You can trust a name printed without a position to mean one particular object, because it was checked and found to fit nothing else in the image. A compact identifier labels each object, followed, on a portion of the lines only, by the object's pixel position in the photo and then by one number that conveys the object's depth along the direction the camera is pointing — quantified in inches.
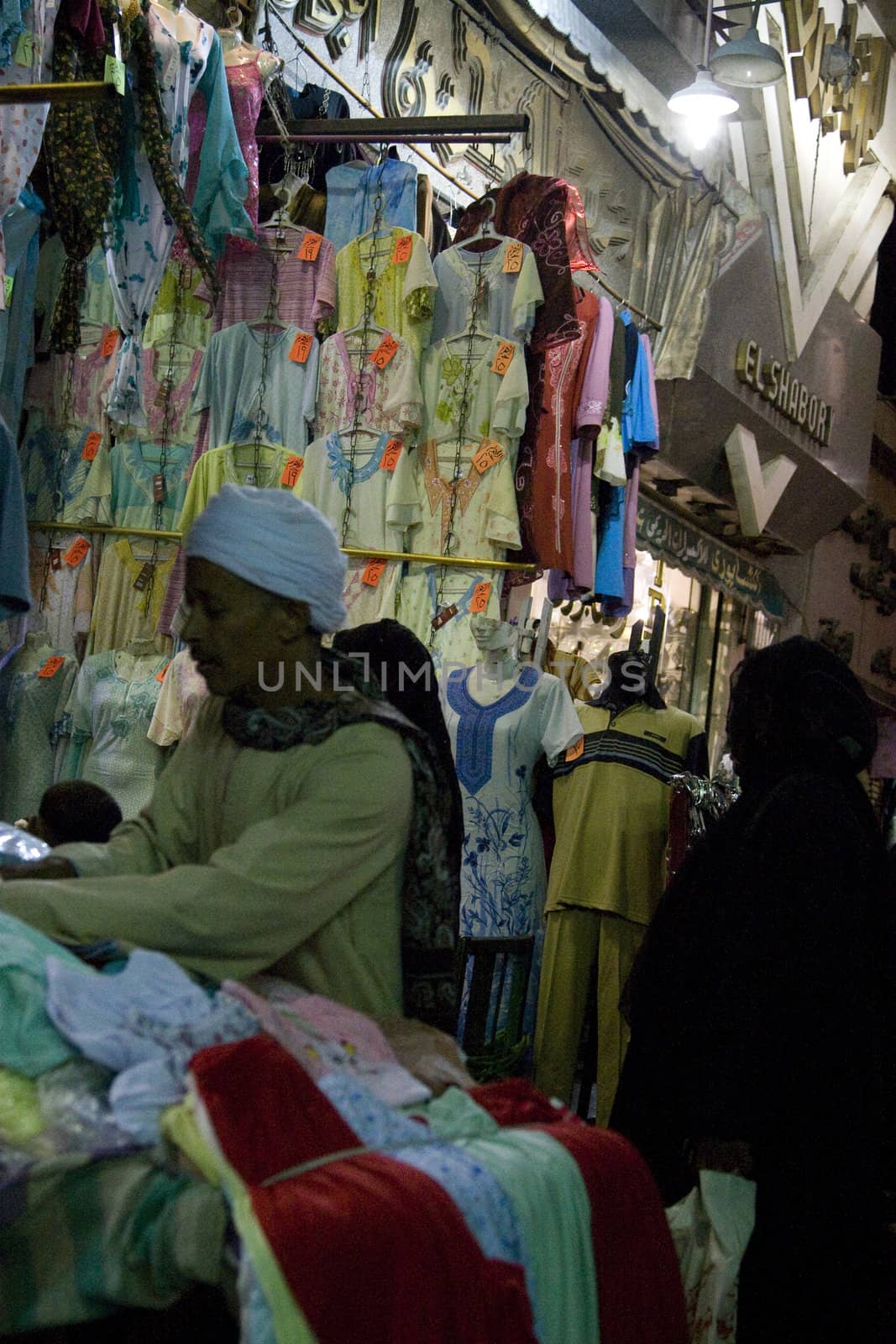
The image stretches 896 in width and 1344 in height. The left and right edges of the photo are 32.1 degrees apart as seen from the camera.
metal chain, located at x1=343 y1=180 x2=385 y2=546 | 225.9
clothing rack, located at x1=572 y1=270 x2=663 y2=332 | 241.1
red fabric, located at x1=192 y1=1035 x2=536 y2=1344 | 73.3
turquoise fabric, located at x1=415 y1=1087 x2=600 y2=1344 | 85.0
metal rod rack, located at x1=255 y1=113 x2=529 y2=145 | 209.6
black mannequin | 229.3
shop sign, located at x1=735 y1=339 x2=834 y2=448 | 385.4
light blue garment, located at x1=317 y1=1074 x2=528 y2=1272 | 82.0
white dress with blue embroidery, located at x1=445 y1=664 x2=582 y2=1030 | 220.4
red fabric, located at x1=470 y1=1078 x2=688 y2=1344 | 91.0
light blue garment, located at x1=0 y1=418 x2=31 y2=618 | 139.9
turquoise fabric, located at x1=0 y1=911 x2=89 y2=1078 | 77.0
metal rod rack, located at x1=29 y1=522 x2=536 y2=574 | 219.9
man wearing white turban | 88.5
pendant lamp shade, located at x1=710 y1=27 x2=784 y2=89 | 346.9
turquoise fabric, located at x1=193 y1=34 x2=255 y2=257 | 191.6
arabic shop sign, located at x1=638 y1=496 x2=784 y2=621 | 383.6
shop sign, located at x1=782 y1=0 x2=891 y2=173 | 432.5
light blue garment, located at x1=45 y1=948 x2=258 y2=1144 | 76.8
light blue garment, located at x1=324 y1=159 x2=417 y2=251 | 231.9
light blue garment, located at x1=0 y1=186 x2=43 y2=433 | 185.8
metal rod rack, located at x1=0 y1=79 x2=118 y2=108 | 118.9
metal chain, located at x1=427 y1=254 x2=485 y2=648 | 226.1
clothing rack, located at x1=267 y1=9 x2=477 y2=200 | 238.3
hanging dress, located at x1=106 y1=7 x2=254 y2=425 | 180.5
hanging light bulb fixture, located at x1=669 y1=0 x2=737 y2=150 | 338.0
